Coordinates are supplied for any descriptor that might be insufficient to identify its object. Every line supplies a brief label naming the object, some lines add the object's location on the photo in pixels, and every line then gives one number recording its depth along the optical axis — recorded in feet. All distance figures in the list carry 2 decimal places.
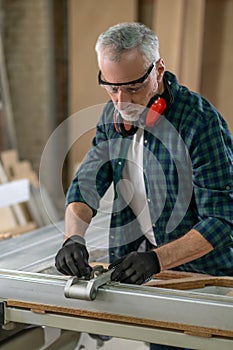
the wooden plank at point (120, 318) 9.51
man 10.05
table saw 9.50
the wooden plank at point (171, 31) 21.10
